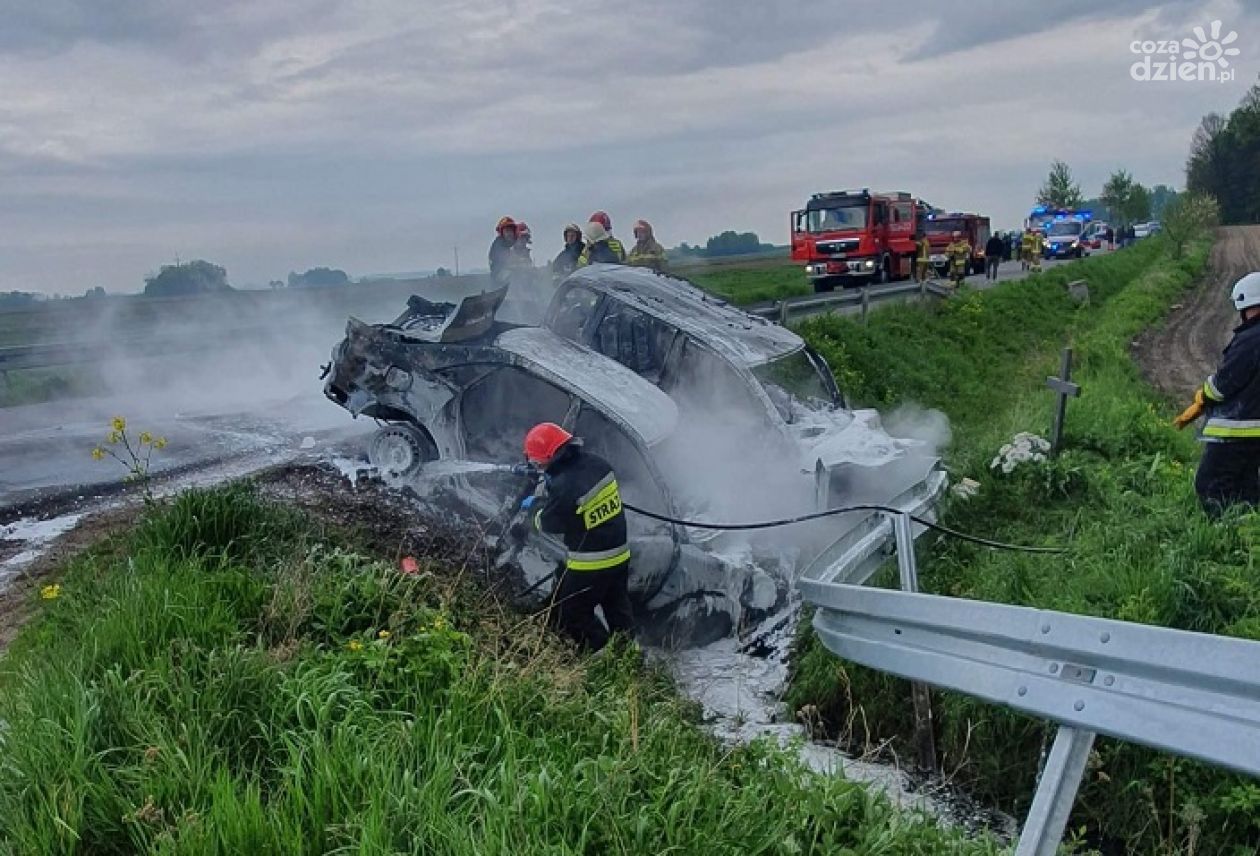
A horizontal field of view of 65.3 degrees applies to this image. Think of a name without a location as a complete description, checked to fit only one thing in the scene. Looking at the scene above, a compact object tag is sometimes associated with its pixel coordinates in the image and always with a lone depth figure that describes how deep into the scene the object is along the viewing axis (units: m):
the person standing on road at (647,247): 11.71
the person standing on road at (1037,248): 30.86
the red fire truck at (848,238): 25.81
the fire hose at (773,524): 5.25
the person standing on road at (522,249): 11.25
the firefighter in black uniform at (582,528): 5.14
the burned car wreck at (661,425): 5.71
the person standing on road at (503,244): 11.18
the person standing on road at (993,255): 32.56
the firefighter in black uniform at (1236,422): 5.86
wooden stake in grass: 7.66
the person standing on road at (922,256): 26.73
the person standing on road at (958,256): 28.04
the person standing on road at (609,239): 10.48
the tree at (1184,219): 41.25
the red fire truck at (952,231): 31.66
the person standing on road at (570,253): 10.94
